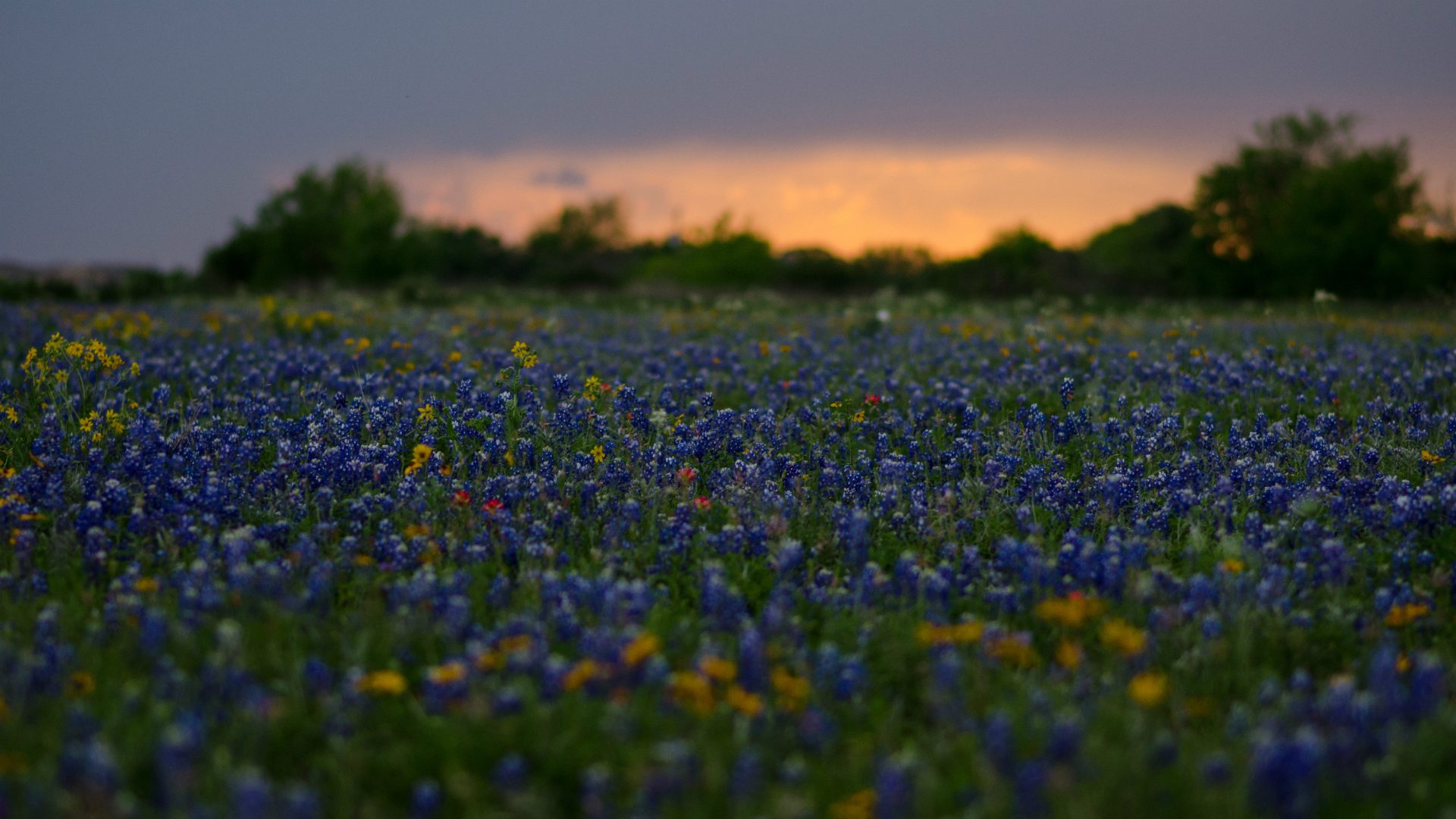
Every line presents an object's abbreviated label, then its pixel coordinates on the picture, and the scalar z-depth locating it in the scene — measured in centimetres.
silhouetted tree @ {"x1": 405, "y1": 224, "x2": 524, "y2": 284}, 6438
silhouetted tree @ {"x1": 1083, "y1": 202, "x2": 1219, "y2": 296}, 4769
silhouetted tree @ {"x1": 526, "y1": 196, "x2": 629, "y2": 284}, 10238
